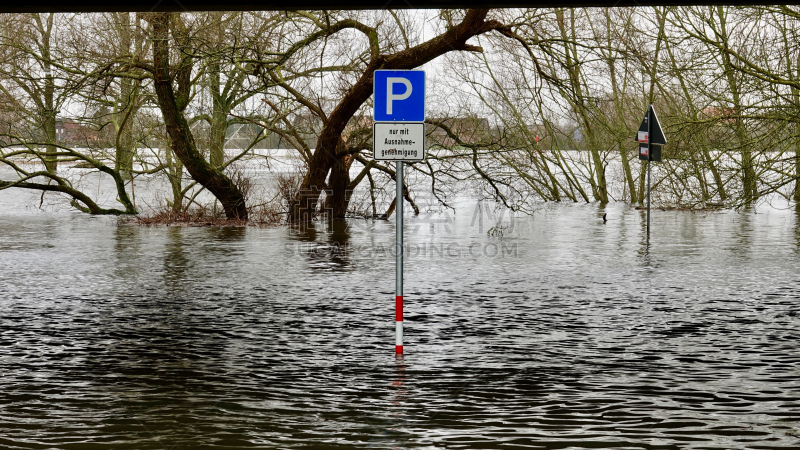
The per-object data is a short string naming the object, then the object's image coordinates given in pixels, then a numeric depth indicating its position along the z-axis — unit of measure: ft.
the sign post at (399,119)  60.85
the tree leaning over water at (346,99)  147.02
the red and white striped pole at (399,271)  60.03
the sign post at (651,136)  151.84
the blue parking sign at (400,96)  60.75
